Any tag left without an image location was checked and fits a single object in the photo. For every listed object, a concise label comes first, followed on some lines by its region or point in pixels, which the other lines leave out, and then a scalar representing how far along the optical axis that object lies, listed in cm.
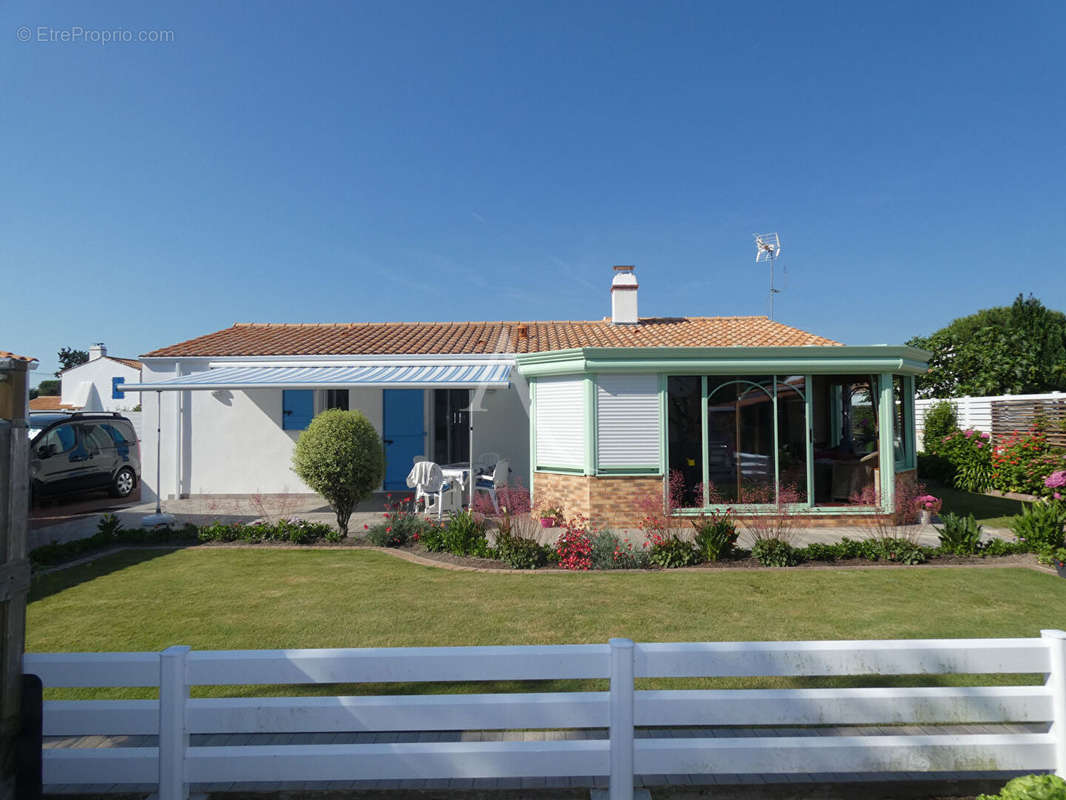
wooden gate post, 288
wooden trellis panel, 1661
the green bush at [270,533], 1097
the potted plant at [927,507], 1207
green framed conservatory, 1214
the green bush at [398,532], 1082
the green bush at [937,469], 1912
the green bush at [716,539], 929
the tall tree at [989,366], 2581
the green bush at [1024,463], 1628
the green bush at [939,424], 2033
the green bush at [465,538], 981
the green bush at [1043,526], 928
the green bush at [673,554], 920
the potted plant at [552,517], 1257
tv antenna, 2200
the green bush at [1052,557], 878
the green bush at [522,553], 912
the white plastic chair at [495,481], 1359
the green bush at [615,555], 916
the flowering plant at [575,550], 915
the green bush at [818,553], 939
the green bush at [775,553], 917
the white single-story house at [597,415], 1218
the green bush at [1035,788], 257
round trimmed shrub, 1102
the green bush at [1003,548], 950
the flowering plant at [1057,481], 998
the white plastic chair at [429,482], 1262
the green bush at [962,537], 953
